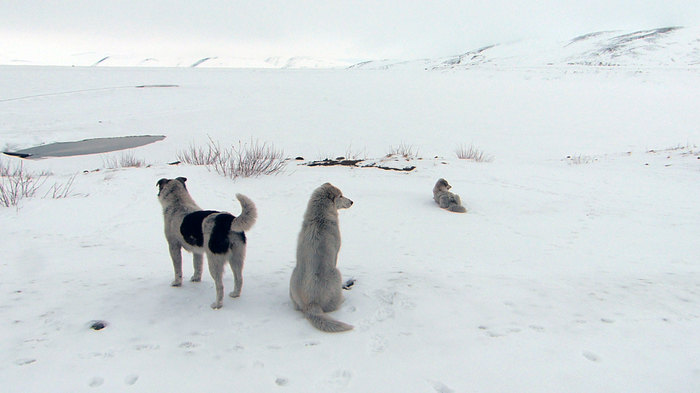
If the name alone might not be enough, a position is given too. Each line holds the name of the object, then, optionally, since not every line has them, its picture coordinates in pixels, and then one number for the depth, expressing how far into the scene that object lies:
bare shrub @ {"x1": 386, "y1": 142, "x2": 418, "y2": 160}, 15.37
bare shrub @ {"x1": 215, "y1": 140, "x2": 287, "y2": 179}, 9.93
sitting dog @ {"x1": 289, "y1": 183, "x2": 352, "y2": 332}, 3.44
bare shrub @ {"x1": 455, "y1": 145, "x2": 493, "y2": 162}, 13.34
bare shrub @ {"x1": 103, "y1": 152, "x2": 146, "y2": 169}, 12.10
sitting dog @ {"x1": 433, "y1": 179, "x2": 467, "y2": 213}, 8.11
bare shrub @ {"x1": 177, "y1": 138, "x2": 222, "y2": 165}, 11.12
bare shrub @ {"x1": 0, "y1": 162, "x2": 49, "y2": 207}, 7.02
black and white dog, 3.47
